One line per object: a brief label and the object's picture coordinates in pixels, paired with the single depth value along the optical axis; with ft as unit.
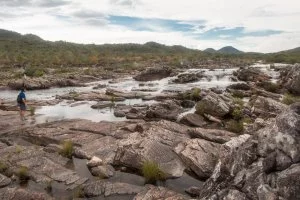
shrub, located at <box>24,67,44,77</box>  230.15
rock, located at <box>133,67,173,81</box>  231.30
